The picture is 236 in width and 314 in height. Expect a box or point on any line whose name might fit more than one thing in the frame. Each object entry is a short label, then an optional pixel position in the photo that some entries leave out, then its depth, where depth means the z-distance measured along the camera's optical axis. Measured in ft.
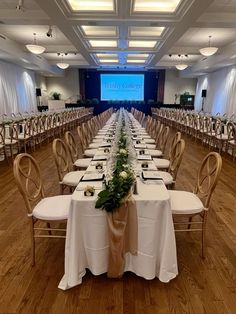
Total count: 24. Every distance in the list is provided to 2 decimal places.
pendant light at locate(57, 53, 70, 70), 45.78
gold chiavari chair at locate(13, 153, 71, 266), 6.95
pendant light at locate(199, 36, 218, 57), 29.74
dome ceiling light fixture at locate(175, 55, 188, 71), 46.18
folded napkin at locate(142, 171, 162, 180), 7.78
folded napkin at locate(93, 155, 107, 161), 10.28
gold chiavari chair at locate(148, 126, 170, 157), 15.43
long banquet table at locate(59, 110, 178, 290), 6.22
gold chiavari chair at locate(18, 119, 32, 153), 21.40
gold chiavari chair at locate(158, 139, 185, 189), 10.04
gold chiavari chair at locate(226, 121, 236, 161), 19.38
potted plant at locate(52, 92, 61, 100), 59.41
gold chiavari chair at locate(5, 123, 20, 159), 19.06
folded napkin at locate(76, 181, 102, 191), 6.93
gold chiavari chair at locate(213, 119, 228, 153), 22.18
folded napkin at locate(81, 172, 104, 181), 7.66
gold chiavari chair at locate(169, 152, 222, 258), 7.32
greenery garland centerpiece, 5.91
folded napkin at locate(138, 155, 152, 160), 10.60
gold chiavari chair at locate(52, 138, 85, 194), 9.76
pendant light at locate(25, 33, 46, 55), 28.84
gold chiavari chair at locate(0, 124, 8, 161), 17.89
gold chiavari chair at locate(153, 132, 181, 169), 11.78
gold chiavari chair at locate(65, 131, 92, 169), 12.36
